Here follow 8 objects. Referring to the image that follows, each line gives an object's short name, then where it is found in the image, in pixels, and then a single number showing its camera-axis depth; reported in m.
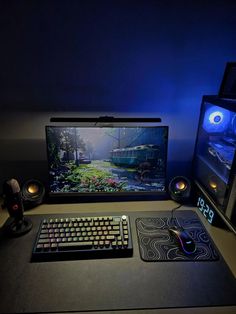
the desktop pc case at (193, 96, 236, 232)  0.98
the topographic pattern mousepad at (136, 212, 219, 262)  0.91
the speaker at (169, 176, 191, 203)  1.26
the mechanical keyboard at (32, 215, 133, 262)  0.91
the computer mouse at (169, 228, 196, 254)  0.92
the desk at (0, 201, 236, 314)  0.98
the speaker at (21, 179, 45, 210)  1.21
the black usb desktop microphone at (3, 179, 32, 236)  0.97
